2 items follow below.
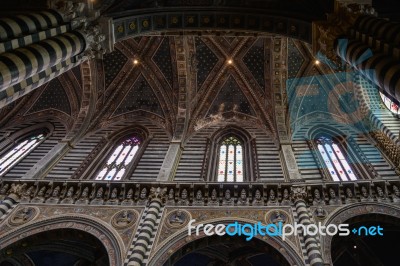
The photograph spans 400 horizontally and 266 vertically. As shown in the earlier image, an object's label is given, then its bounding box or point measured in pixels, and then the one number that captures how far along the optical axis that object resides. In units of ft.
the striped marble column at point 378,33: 22.91
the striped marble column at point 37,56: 23.09
